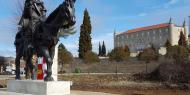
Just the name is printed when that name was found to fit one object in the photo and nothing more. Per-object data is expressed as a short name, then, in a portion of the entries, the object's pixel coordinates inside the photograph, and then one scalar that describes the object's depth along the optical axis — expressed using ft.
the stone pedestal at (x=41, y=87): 27.05
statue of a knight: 30.93
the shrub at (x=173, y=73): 77.33
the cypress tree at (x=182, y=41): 228.54
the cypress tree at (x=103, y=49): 316.88
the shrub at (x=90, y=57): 171.01
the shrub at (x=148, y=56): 167.49
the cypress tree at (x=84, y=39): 194.90
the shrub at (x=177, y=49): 173.69
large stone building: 326.87
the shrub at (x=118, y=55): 189.75
